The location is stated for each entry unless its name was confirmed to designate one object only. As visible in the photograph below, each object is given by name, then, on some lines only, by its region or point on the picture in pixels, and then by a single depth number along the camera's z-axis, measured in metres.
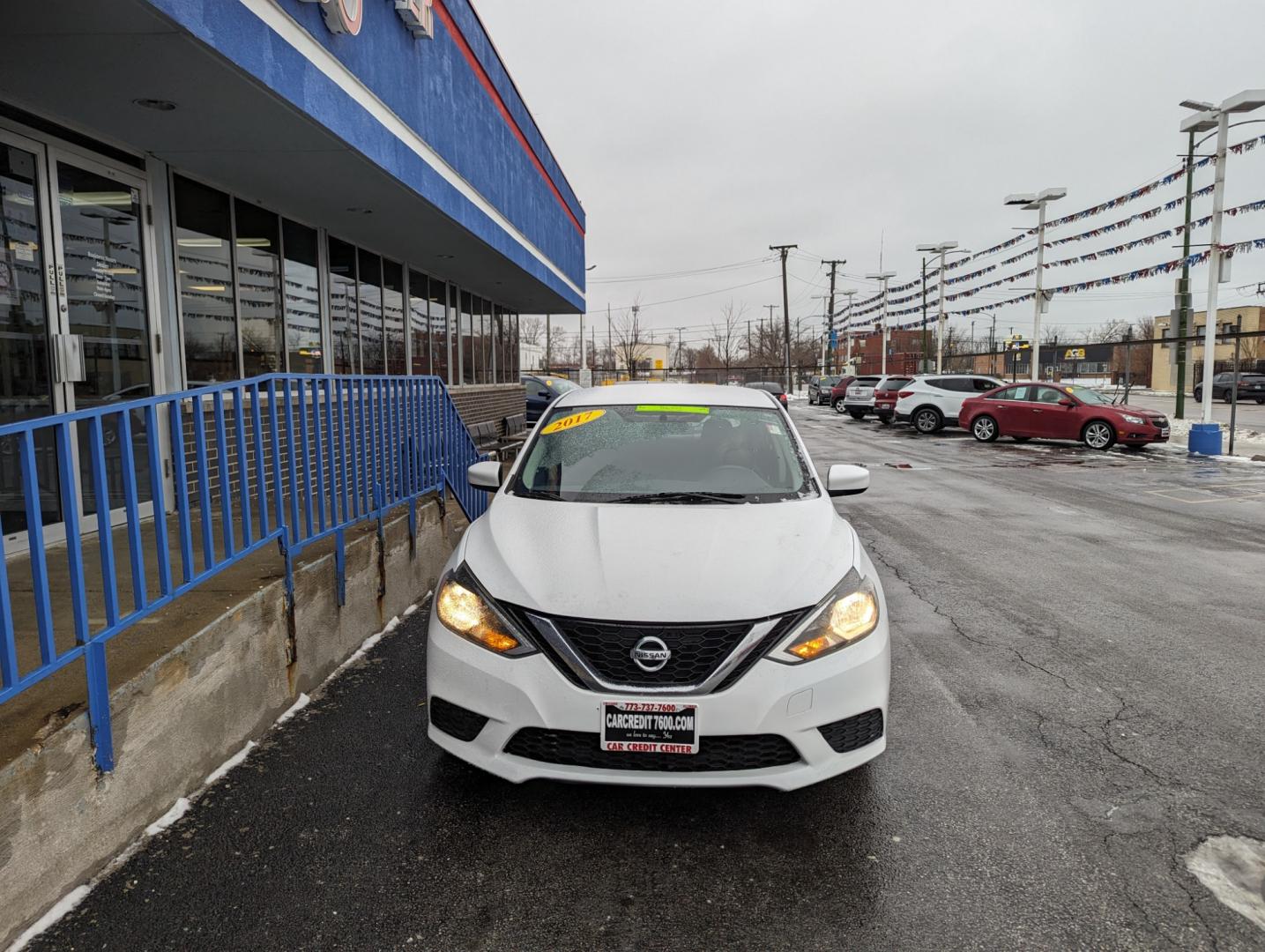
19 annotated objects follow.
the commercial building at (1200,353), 51.28
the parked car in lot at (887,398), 27.91
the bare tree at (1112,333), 85.31
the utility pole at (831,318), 62.69
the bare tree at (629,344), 62.74
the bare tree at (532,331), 78.31
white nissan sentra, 2.82
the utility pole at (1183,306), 23.66
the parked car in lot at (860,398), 30.78
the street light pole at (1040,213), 26.14
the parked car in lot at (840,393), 37.06
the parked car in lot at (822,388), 43.58
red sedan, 18.78
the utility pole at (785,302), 57.84
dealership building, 4.68
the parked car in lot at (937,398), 24.62
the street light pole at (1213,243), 17.31
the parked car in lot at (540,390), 22.55
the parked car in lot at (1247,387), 38.72
